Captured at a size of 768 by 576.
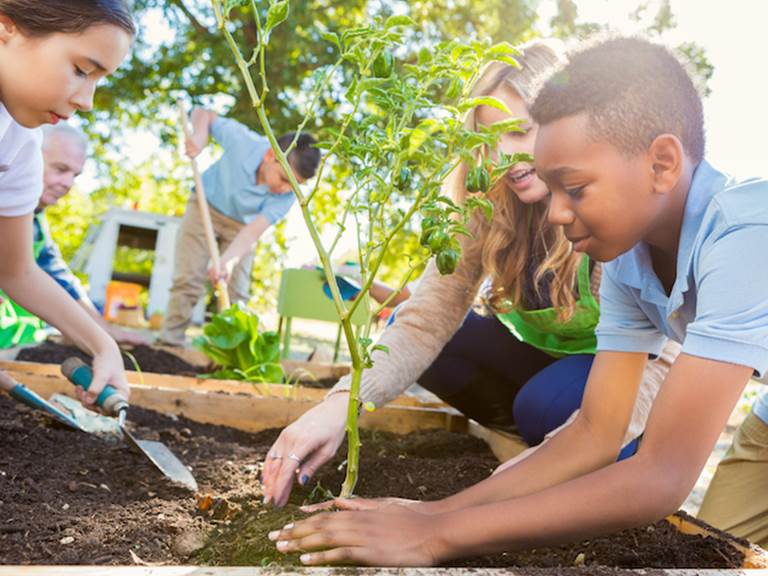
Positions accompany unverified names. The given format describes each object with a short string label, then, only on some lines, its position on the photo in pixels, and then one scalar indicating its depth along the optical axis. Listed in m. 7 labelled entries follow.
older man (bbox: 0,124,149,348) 3.35
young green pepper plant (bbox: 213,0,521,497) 1.12
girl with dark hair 1.59
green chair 4.80
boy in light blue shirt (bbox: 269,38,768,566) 1.15
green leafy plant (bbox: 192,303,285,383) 3.35
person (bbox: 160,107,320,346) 5.12
